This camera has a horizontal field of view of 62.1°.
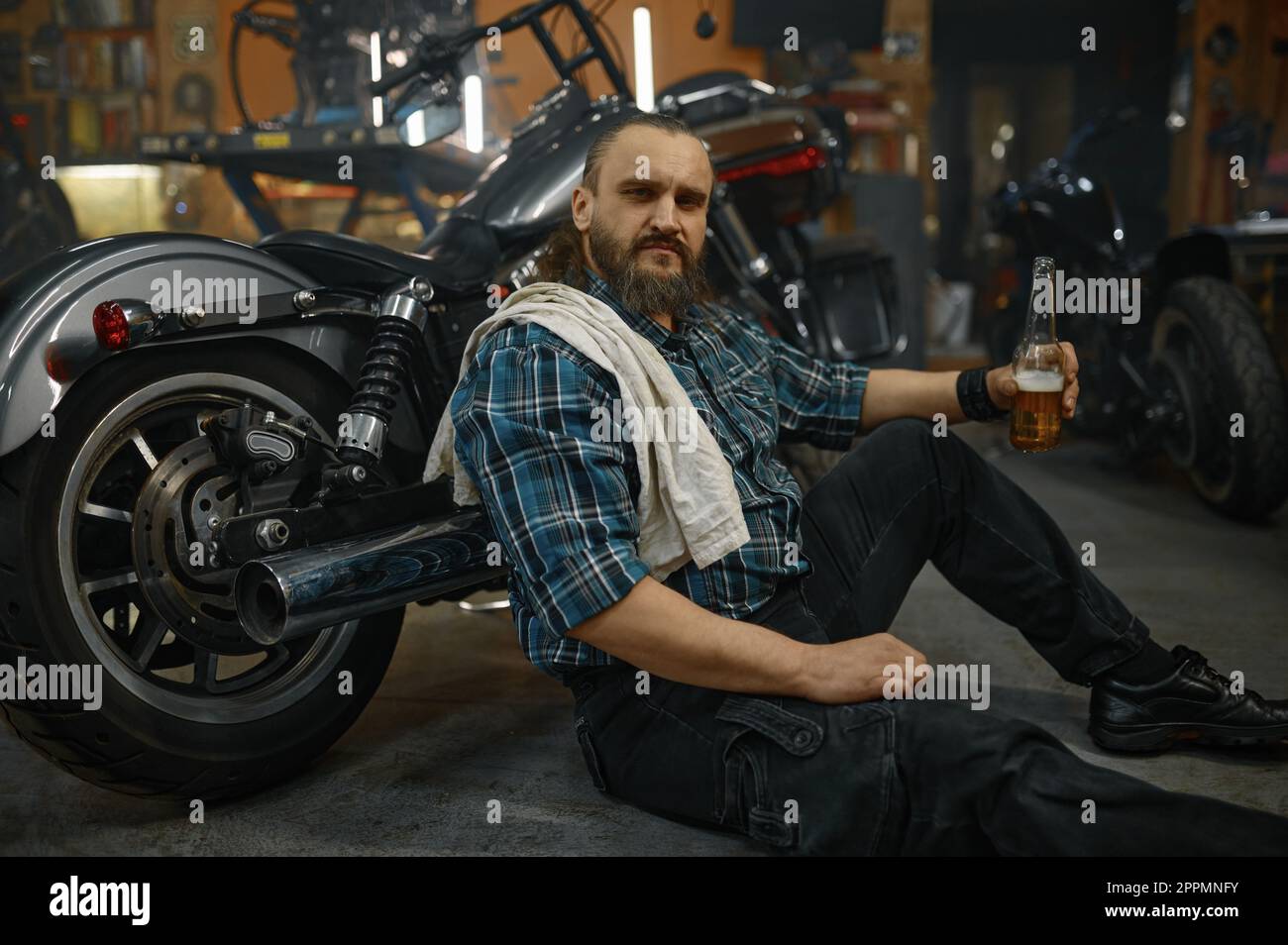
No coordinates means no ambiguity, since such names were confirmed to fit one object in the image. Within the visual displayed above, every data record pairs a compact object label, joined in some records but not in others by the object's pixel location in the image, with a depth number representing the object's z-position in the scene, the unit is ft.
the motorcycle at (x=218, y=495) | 4.06
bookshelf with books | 16.15
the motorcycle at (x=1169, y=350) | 8.99
